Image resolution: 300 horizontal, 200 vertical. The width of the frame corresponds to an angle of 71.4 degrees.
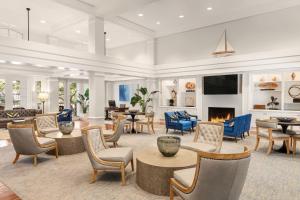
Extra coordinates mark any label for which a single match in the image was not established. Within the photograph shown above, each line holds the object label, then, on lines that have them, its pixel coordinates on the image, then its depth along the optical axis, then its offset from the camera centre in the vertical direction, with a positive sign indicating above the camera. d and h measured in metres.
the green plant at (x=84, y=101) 14.65 -0.11
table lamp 9.75 +0.16
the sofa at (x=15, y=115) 8.70 -0.69
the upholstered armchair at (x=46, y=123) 6.17 -0.76
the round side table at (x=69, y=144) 5.13 -1.10
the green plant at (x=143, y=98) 9.66 +0.07
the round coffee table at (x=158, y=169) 3.00 -1.03
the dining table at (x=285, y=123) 5.27 -0.59
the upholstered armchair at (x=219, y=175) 1.96 -0.73
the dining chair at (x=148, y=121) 8.28 -0.86
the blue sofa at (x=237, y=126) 6.64 -0.87
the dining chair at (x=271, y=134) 5.23 -0.89
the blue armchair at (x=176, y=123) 7.85 -0.89
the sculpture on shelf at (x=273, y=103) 8.72 -0.14
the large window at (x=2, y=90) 11.98 +0.51
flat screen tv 9.45 +0.72
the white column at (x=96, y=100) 8.80 -0.02
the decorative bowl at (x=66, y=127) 5.50 -0.73
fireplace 9.66 -0.65
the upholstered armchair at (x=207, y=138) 4.14 -0.83
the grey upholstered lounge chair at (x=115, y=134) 5.41 -0.92
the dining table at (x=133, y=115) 8.40 -0.63
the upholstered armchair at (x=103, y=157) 3.46 -0.97
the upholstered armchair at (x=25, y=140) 4.36 -0.86
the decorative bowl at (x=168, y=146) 3.36 -0.75
